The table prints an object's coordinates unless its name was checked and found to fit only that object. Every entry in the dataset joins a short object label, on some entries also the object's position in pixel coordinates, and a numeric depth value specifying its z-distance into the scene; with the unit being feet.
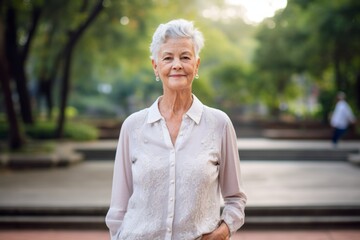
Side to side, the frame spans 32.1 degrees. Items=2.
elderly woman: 8.40
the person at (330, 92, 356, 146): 62.49
